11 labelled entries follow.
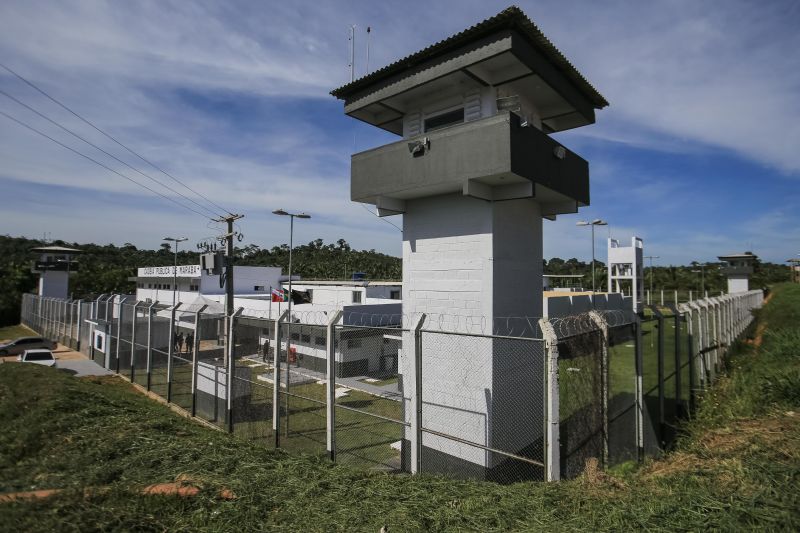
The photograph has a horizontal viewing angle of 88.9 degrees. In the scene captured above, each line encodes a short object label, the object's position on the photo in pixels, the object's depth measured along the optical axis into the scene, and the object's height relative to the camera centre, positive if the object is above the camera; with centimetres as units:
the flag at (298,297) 1821 -72
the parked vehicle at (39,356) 1983 -386
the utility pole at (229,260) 1784 +92
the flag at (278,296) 2027 -78
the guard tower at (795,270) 4328 +187
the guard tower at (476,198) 841 +207
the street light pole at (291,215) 2195 +374
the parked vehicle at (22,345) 2515 -421
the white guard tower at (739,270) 3475 +139
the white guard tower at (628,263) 3100 +172
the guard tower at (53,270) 4456 +104
